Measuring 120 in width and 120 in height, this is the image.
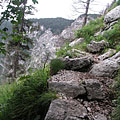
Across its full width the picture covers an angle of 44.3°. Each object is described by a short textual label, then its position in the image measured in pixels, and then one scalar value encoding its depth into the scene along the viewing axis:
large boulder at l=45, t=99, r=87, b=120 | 2.21
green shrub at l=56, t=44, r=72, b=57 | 5.55
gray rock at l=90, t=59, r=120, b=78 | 3.86
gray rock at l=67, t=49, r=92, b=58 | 5.16
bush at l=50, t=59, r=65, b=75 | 4.00
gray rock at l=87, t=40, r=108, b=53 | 6.15
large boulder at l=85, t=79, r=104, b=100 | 2.89
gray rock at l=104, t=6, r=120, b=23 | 9.12
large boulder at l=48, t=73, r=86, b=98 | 2.88
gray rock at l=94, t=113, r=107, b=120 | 2.37
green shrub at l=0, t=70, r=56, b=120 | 2.59
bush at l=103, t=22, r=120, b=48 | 6.33
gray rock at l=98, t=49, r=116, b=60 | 5.11
